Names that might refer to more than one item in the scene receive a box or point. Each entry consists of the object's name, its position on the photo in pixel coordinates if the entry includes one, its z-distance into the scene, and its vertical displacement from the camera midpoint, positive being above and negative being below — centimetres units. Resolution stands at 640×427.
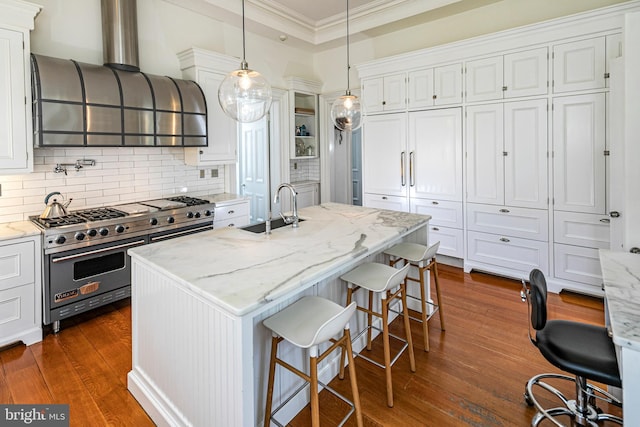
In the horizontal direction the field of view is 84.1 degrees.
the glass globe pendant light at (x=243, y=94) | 240 +78
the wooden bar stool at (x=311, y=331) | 160 -58
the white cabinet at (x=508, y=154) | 375 +56
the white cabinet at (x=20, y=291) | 261 -62
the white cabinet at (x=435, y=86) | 424 +147
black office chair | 160 -71
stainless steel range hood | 288 +99
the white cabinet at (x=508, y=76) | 367 +140
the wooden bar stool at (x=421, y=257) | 265 -41
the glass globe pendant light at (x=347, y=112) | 326 +87
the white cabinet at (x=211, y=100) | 404 +126
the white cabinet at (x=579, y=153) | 339 +50
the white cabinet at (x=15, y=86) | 268 +96
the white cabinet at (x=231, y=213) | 408 -7
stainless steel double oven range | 284 -33
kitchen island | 146 -49
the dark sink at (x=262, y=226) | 263 -15
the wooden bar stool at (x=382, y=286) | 215 -51
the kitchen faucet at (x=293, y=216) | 253 -7
